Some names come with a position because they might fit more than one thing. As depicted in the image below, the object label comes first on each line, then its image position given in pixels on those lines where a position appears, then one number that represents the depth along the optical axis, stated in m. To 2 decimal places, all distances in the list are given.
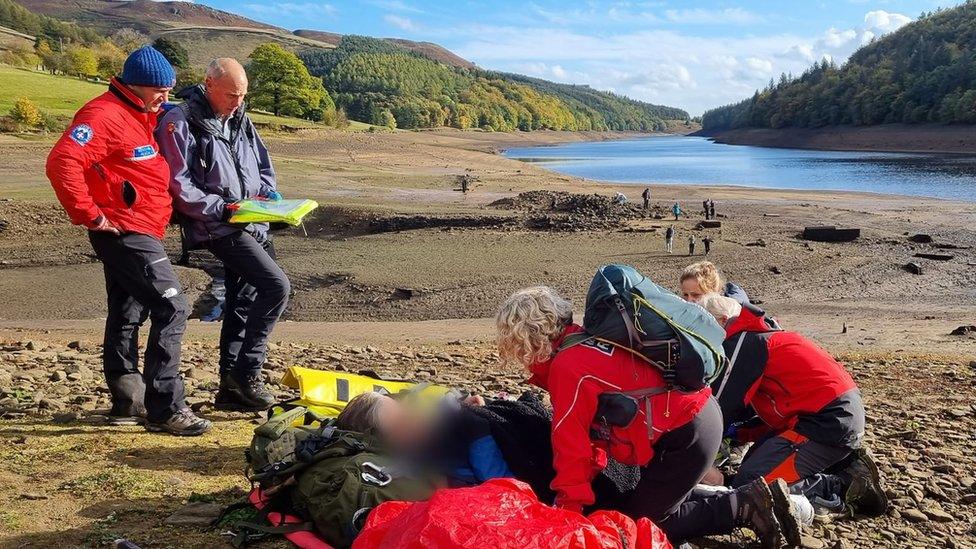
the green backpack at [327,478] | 3.24
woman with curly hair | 3.10
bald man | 4.74
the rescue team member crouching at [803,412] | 3.98
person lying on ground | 3.48
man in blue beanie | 4.25
